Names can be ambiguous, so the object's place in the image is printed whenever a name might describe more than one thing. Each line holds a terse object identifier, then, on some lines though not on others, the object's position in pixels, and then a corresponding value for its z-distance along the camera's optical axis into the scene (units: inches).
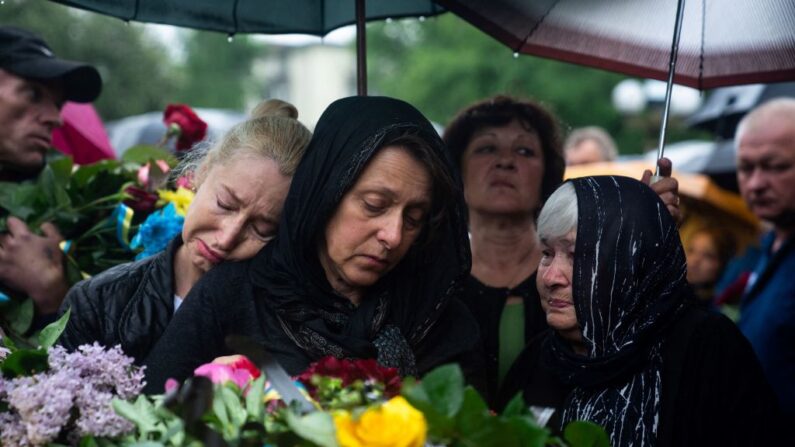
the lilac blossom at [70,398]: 75.0
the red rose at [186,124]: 160.6
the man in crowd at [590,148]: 325.7
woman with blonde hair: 111.3
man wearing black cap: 139.1
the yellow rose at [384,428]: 61.1
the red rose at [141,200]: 140.1
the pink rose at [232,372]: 77.2
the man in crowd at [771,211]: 173.0
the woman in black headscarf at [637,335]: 107.0
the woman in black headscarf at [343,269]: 104.8
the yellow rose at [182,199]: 134.6
